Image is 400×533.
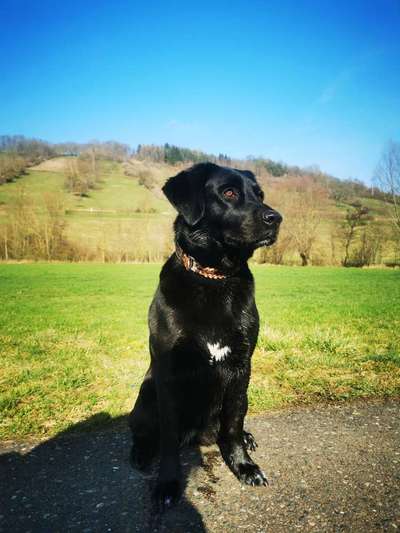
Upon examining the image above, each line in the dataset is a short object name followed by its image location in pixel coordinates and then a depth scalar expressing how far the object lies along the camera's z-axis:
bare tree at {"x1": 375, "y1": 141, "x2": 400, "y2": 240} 35.47
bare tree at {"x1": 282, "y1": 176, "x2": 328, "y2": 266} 42.56
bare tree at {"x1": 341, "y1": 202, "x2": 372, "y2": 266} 41.00
